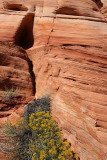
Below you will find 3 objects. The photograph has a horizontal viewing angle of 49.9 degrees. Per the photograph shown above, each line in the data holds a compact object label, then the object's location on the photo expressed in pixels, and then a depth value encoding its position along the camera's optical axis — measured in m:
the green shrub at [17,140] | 2.51
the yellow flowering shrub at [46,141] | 2.26
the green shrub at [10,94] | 4.15
